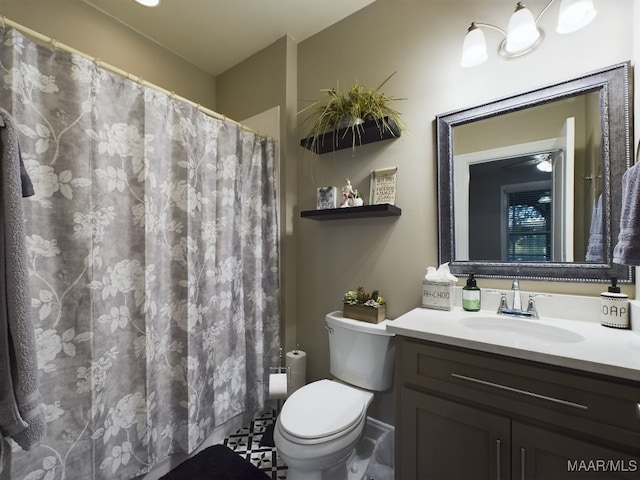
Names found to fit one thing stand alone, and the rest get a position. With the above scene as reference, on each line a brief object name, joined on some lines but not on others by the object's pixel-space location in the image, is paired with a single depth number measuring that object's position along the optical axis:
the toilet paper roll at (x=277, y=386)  1.66
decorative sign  1.60
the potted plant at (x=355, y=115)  1.54
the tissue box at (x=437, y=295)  1.34
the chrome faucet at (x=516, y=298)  1.22
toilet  1.07
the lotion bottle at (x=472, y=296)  1.31
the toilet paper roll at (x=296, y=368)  1.79
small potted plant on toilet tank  1.49
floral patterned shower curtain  1.04
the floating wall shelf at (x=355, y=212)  1.48
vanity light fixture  1.05
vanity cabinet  0.74
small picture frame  1.75
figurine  1.65
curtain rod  0.97
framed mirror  1.10
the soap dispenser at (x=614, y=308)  1.01
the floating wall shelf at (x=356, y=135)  1.53
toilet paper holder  1.87
